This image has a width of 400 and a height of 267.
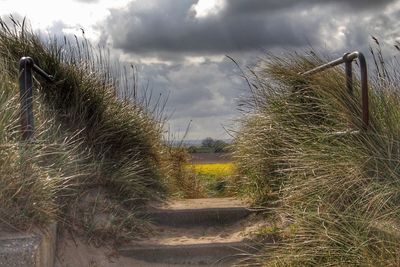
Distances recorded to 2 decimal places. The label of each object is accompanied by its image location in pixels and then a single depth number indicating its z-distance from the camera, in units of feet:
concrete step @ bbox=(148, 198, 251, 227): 20.97
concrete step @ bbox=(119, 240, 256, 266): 17.95
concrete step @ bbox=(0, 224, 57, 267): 13.87
